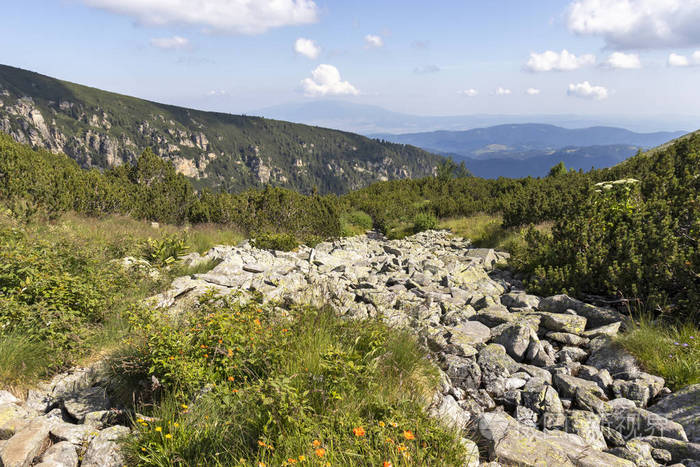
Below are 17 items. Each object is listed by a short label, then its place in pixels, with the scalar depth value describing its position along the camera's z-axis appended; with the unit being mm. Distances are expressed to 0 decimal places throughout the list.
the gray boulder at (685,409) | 2939
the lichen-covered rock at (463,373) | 3846
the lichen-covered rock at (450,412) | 2926
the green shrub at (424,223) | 17891
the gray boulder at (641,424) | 2902
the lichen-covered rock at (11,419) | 2865
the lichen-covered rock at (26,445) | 2562
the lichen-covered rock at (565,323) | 4914
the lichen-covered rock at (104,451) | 2660
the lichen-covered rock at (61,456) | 2625
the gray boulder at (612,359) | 3914
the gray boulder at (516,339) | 4480
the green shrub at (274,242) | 11502
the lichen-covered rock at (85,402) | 3313
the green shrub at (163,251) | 7444
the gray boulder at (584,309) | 5109
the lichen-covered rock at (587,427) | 2934
